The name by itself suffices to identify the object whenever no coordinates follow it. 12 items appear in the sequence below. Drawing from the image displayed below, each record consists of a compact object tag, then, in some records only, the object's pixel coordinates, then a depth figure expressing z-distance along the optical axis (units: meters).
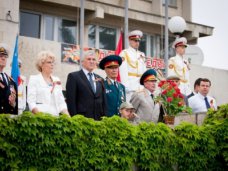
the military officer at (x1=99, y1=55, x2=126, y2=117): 8.80
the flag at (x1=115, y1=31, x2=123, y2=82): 14.10
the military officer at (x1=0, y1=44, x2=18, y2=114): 7.51
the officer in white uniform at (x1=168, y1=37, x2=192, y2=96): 12.53
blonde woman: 7.91
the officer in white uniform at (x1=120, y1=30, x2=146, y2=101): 11.05
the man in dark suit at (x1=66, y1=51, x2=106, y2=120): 8.15
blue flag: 12.34
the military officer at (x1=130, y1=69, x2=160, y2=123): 8.98
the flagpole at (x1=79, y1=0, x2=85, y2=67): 15.62
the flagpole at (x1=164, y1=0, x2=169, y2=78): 15.62
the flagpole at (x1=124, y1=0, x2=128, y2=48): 15.92
